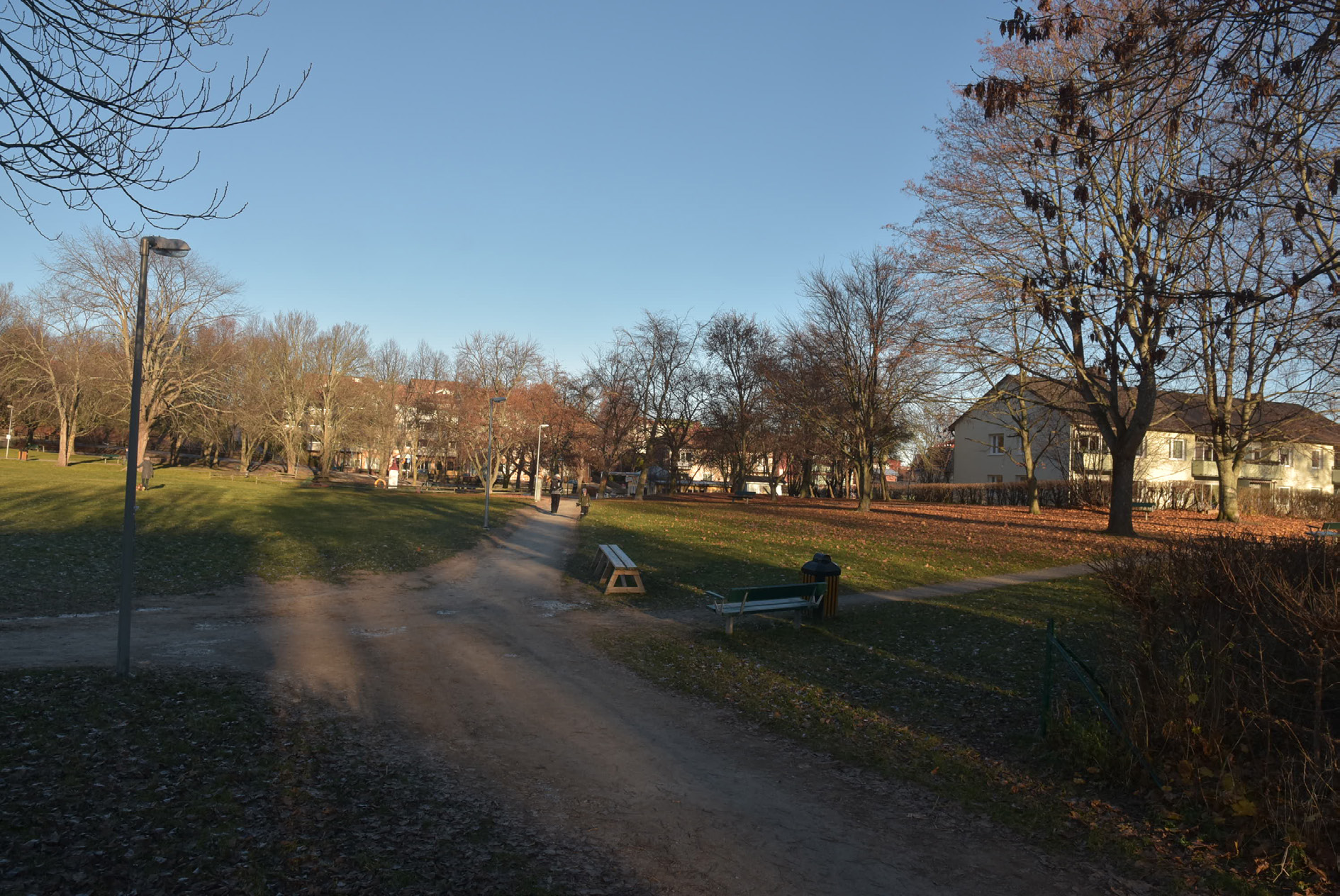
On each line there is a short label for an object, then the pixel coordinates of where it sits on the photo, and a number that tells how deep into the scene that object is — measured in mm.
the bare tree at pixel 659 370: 55000
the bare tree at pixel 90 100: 4891
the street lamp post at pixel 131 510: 7293
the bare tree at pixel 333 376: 53000
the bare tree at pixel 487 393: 55594
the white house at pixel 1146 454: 42781
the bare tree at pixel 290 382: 50125
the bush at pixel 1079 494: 41256
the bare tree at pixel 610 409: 55344
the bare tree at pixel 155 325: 39438
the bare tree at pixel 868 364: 36031
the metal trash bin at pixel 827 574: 11871
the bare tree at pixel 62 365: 44406
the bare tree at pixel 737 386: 53344
